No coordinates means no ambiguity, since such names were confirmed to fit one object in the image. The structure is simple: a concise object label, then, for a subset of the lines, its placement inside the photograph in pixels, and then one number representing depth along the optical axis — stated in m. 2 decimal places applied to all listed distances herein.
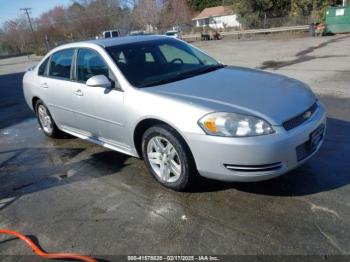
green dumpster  24.03
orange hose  2.91
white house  58.46
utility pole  67.73
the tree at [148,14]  56.78
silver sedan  3.24
